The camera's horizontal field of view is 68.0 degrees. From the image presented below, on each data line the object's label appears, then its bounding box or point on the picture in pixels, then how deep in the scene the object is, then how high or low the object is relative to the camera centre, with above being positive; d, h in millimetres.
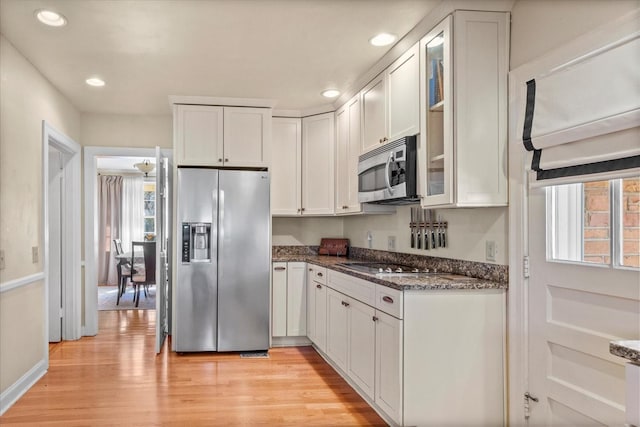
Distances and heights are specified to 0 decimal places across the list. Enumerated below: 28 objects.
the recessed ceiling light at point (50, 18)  2658 +1162
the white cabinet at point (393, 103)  2896 +804
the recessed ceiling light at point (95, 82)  3854 +1144
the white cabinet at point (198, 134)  4355 +793
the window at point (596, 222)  1830 -6
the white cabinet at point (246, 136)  4457 +799
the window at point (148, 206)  9297 +273
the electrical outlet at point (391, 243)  3865 -187
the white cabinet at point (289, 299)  4555 -763
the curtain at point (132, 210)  9148 +191
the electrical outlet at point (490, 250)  2619 -163
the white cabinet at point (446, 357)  2465 -718
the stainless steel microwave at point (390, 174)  2908 +314
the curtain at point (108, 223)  8977 -60
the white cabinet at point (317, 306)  3951 -754
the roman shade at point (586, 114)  1777 +443
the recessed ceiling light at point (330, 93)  4172 +1139
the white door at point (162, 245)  4254 -233
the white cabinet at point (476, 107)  2484 +599
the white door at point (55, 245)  4738 -253
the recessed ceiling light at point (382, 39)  2963 +1155
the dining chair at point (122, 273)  7258 -815
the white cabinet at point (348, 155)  3975 +577
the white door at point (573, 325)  1879 -451
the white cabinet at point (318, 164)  4629 +559
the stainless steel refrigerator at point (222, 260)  4285 -367
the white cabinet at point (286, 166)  4789 +549
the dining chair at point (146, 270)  6762 -725
